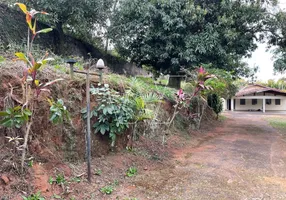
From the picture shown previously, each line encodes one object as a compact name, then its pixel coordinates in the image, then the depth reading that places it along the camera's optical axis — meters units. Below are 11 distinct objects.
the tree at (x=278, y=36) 9.24
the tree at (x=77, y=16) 7.26
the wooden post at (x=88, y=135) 3.69
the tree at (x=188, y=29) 8.91
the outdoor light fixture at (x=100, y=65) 4.15
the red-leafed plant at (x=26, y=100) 2.82
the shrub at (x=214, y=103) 14.12
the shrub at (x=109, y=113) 4.28
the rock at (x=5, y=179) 2.89
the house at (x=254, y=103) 27.69
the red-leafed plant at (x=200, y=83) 6.44
